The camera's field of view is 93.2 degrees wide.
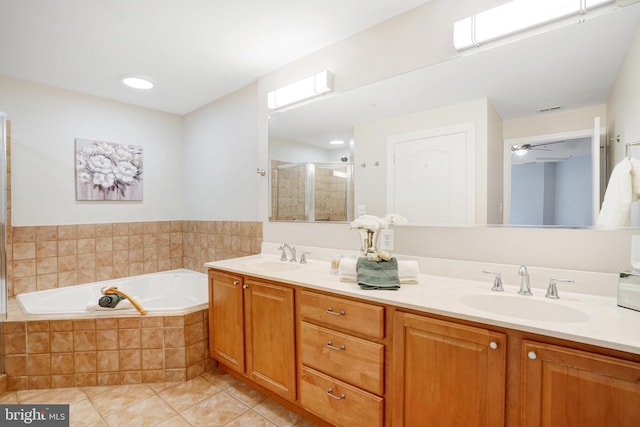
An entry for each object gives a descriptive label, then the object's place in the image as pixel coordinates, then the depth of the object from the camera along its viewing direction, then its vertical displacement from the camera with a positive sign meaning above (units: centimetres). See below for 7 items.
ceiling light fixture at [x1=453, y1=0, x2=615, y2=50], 131 +88
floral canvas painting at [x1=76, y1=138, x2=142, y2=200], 289 +37
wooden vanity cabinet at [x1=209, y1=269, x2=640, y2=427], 92 -62
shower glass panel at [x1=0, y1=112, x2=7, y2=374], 208 -11
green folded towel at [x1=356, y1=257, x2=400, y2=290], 145 -33
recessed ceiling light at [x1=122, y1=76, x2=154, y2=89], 258 +111
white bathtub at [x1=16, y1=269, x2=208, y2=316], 256 -81
